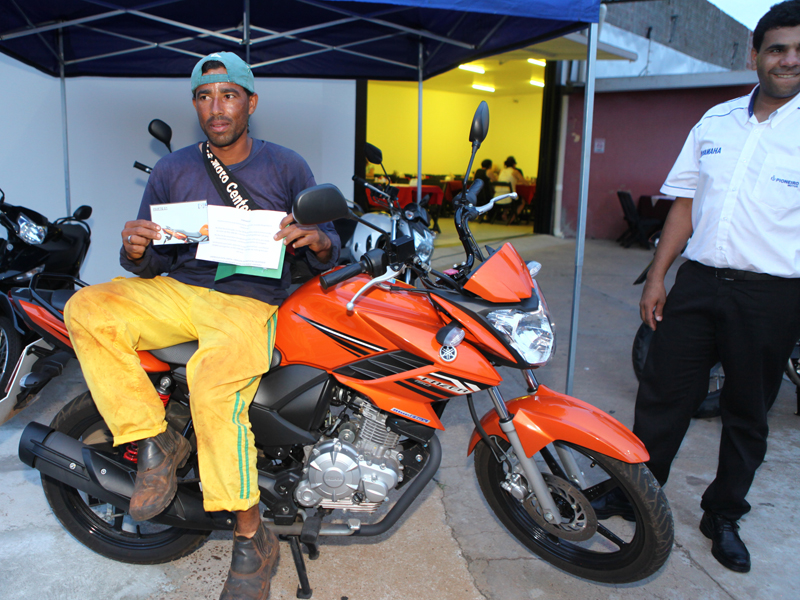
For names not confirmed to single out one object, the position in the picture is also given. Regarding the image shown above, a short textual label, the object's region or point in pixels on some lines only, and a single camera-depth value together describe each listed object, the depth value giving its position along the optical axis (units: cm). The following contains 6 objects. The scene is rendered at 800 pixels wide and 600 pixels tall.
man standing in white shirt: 214
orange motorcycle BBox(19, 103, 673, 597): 187
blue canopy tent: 402
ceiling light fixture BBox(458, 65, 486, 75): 1261
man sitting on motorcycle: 188
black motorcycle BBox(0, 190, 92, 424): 299
